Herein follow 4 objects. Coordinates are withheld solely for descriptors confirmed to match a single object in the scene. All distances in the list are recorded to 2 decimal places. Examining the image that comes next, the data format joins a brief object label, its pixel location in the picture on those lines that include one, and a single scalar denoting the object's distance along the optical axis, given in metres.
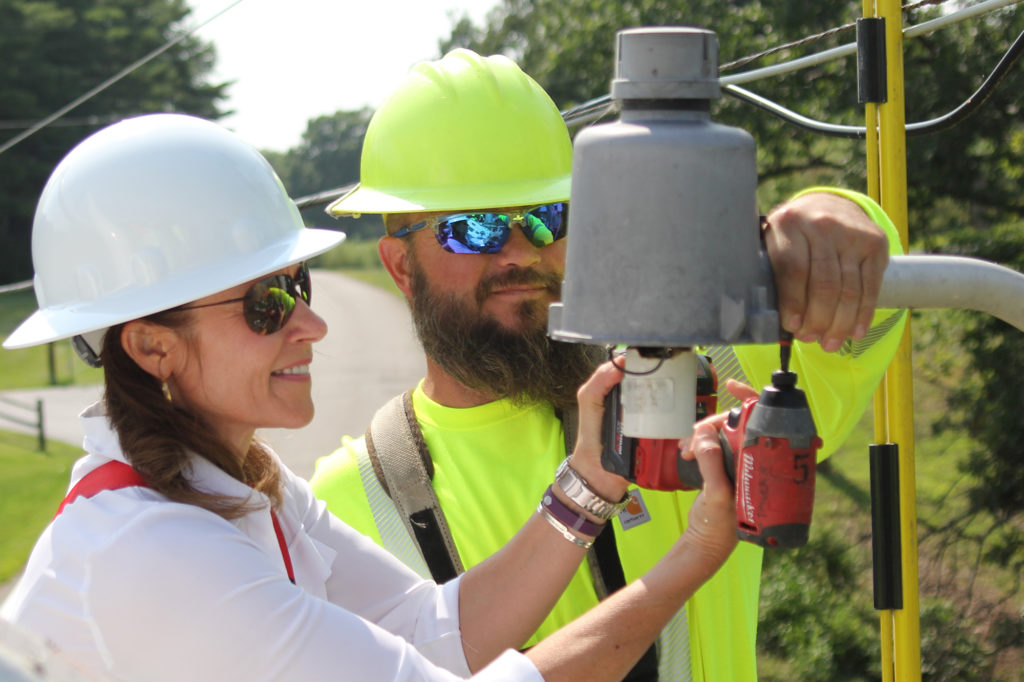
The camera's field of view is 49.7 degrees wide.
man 2.44
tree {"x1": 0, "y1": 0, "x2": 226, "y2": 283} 40.75
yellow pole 2.51
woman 1.72
